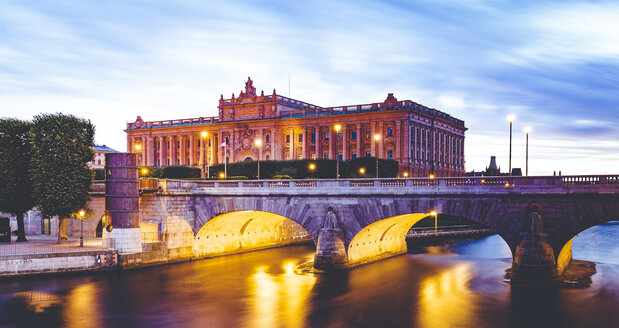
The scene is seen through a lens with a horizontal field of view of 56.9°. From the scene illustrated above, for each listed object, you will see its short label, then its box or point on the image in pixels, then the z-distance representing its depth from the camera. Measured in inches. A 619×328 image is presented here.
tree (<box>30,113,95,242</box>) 1955.0
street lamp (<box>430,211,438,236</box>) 2854.3
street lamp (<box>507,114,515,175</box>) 1553.9
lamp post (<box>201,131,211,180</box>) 4690.0
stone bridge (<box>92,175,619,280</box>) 1393.9
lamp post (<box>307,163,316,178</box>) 3090.6
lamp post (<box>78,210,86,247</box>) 1910.6
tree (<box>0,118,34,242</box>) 1985.7
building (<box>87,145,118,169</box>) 7027.6
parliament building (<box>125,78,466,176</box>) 3892.7
